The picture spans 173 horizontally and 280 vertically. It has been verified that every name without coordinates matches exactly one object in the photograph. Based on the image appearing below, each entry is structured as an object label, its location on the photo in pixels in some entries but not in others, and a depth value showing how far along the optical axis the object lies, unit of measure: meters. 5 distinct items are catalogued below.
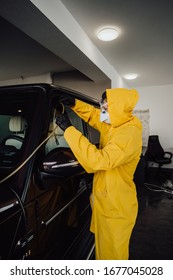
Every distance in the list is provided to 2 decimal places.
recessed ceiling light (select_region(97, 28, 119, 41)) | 2.72
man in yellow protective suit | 1.14
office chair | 5.97
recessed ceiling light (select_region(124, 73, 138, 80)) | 5.12
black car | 0.87
